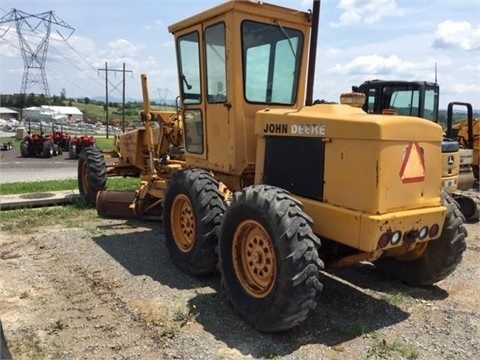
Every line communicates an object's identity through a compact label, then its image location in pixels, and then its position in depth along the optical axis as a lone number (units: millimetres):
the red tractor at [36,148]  23766
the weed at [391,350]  3668
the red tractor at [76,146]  22753
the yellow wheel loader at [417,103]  10492
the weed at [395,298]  4684
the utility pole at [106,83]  40869
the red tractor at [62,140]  26703
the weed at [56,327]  4055
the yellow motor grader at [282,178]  3781
